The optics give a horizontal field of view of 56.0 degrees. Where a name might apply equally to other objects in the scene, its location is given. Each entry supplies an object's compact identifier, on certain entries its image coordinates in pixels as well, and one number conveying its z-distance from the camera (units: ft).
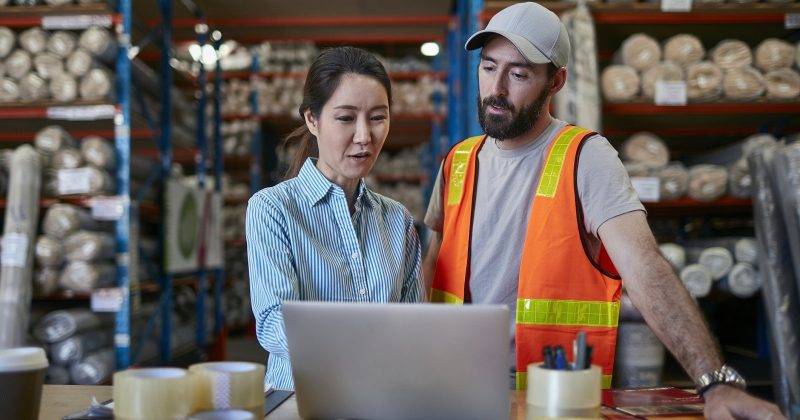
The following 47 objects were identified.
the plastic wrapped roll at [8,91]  15.14
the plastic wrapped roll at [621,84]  13.69
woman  5.58
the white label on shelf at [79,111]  15.08
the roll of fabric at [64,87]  15.11
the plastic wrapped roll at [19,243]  13.80
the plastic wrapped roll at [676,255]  13.60
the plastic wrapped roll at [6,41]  15.43
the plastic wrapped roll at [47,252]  14.76
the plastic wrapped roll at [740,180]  13.80
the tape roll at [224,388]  3.51
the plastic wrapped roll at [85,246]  14.83
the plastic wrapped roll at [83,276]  14.79
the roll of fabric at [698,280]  13.55
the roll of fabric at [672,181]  13.66
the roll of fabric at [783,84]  13.98
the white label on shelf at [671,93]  13.65
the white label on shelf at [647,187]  13.37
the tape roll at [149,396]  3.27
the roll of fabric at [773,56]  14.16
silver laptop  3.62
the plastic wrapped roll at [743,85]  13.89
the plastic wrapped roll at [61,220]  14.99
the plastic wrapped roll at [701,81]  13.83
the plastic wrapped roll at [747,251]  13.79
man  6.35
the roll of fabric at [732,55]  14.11
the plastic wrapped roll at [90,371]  14.89
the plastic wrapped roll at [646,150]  14.15
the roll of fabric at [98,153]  15.20
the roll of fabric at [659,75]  13.67
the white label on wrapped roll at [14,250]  14.10
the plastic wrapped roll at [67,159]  15.33
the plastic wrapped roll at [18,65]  15.29
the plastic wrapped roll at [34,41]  15.52
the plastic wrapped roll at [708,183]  13.81
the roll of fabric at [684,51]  14.02
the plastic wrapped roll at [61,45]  15.52
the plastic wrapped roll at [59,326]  14.96
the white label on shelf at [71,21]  15.20
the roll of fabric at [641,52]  13.91
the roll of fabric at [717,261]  13.78
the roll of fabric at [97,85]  14.88
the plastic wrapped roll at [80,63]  15.05
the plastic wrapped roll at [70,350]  14.88
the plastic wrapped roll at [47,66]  15.29
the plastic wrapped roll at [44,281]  14.85
